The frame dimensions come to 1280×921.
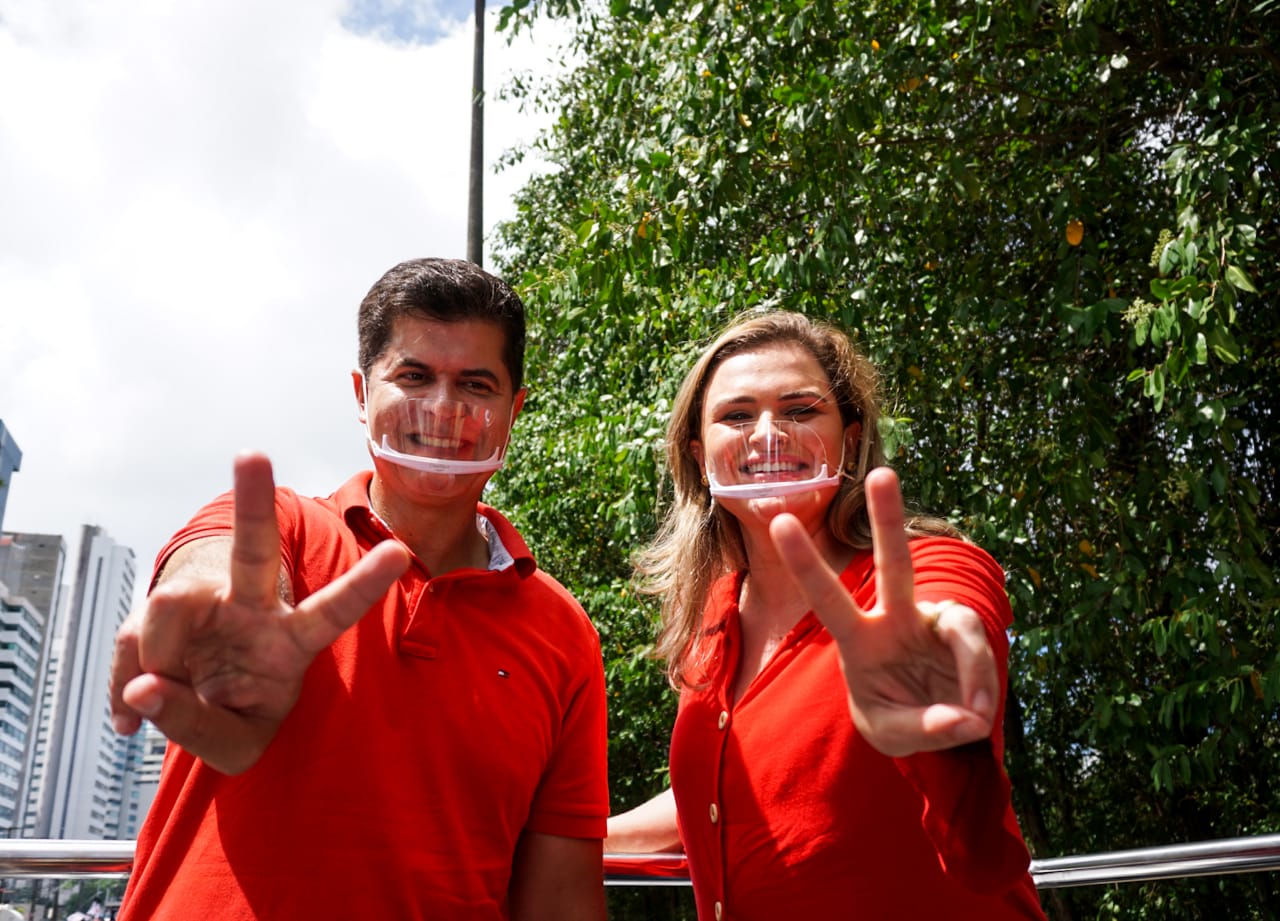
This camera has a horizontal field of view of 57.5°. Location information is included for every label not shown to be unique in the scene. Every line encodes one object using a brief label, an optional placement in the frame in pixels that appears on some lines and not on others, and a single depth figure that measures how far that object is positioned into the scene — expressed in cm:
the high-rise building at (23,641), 8694
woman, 129
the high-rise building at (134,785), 14475
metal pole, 783
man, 131
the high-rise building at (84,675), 10919
